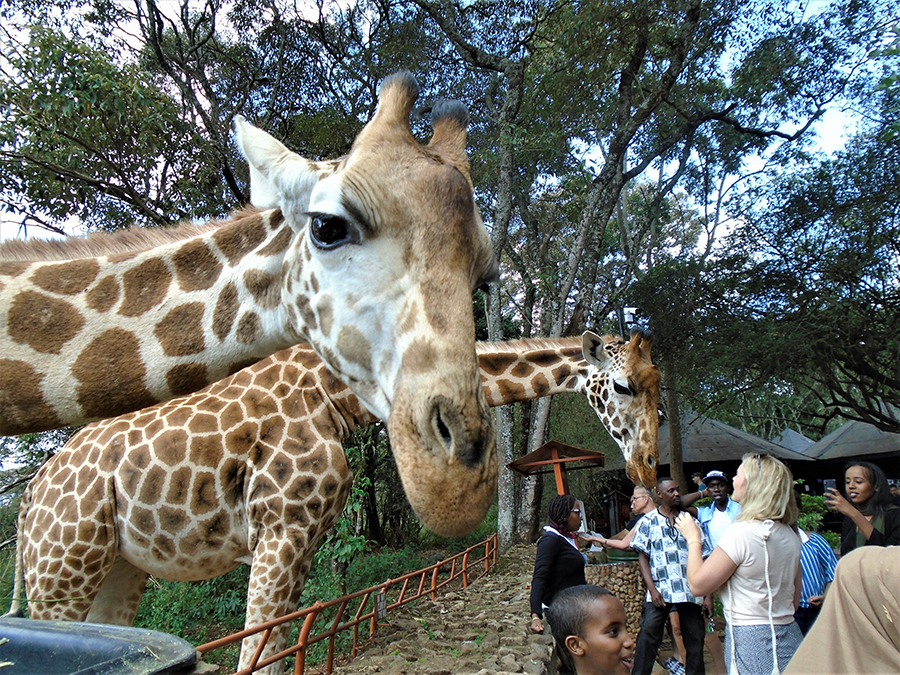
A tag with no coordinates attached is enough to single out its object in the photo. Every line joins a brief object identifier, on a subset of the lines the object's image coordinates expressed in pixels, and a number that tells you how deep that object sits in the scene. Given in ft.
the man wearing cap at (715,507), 16.65
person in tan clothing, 4.75
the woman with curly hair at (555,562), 13.73
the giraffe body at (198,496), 10.67
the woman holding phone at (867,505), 12.57
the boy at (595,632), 7.45
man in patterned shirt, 13.97
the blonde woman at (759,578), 9.14
